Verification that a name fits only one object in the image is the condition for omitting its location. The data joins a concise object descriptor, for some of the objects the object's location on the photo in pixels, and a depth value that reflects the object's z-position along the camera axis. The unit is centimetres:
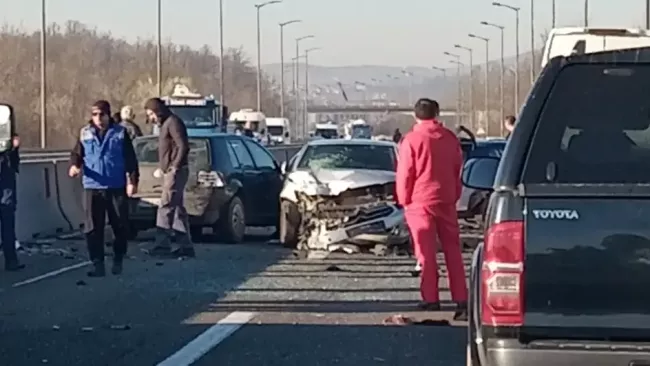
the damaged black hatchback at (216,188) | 1922
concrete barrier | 1980
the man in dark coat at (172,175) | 1698
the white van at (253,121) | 6581
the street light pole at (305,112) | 11019
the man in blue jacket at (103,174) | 1512
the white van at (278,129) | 8519
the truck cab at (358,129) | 9592
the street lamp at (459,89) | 11589
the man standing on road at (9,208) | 1597
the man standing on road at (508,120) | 2178
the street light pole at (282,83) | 8350
